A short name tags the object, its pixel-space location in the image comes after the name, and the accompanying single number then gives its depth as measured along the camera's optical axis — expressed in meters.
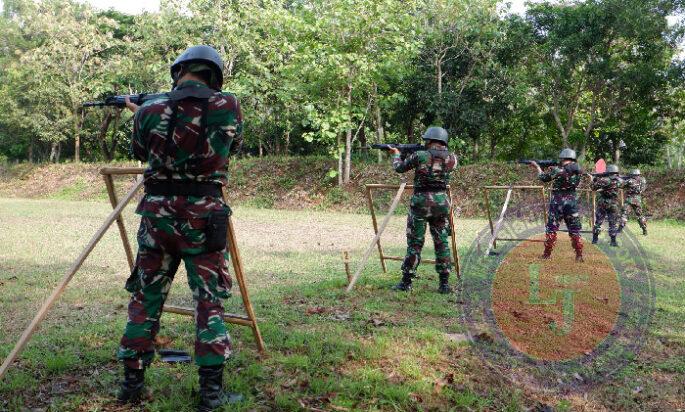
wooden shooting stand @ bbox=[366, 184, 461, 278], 8.28
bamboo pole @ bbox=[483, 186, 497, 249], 11.20
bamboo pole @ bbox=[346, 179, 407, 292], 7.82
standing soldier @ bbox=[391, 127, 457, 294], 8.12
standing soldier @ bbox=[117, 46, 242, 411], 3.92
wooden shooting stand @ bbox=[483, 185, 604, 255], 11.09
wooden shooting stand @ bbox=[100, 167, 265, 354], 4.62
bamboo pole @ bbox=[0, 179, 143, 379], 3.95
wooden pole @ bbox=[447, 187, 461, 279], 8.23
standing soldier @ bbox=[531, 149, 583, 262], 11.36
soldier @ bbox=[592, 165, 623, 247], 14.58
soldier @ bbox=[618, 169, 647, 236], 17.13
